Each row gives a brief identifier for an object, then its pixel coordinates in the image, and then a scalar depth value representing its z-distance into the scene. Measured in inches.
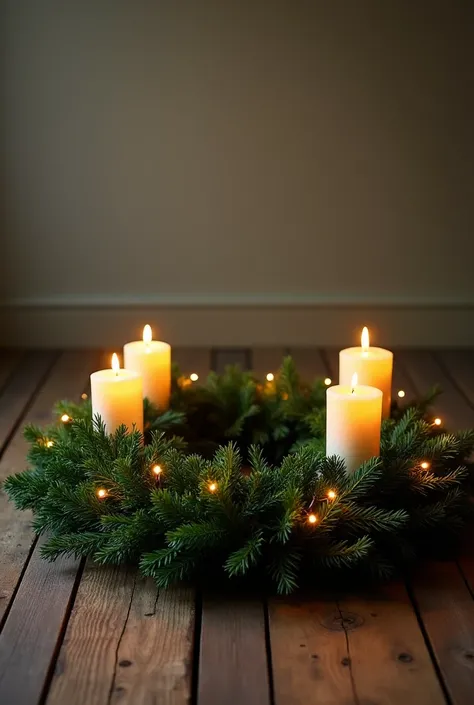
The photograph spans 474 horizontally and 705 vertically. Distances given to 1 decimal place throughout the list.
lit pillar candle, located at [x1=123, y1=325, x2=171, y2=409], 88.4
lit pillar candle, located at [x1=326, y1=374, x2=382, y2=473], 72.6
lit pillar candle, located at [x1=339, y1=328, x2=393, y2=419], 84.2
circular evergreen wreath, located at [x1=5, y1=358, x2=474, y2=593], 68.0
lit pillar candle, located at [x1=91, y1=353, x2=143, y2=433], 78.5
